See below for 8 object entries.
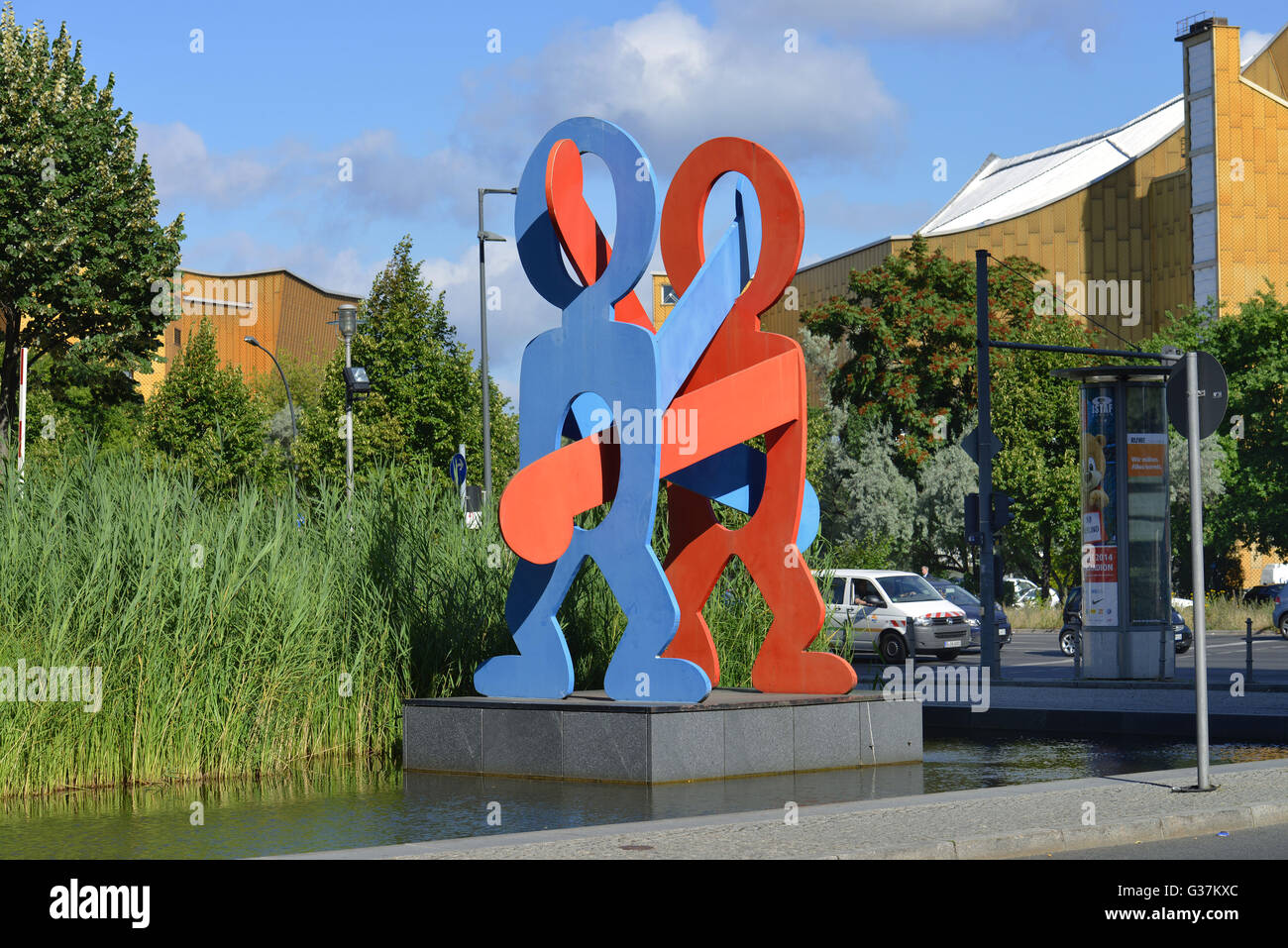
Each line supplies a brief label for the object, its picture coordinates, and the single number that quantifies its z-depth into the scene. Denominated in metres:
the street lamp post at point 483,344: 30.47
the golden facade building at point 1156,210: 63.38
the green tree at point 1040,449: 47.00
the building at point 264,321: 82.69
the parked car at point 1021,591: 52.31
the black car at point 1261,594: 44.62
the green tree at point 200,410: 47.79
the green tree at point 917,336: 48.78
